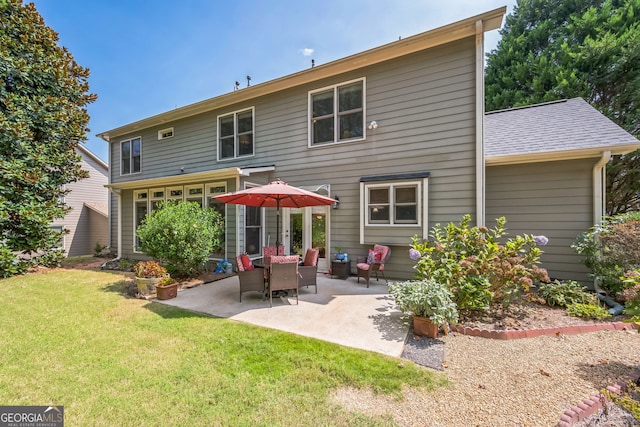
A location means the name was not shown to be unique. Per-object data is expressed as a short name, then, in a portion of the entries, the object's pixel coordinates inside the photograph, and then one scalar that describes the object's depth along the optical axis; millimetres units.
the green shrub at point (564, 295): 4547
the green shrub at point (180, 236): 6334
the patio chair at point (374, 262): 6012
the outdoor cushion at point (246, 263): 5177
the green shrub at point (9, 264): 7000
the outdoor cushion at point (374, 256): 6251
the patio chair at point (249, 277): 4973
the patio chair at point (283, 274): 4855
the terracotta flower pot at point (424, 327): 3529
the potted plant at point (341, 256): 6883
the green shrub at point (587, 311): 4086
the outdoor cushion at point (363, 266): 6112
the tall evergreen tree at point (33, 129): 6949
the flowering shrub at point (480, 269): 4023
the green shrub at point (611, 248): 4586
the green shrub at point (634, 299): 2623
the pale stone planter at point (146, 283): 5477
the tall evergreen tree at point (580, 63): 9945
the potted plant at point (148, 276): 5484
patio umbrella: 4895
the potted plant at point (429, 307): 3525
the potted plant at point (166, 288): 5270
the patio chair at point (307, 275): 5305
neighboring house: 13891
